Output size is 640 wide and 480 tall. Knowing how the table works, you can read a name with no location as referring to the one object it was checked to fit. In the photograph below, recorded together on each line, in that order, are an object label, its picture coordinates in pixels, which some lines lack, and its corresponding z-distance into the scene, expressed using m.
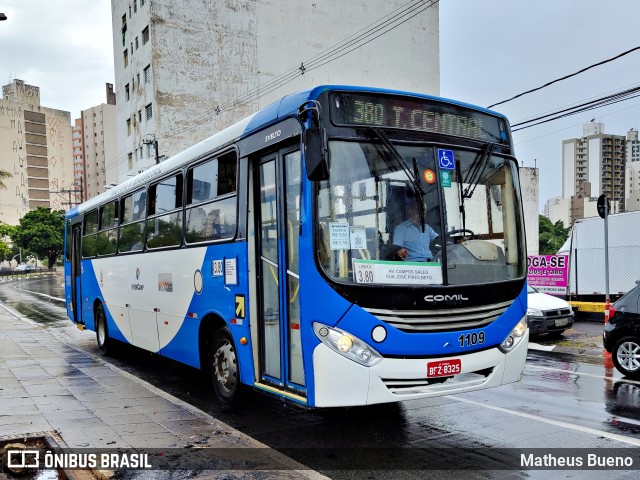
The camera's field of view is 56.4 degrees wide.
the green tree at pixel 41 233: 86.19
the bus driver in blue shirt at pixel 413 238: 5.56
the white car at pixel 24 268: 89.12
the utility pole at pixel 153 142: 40.19
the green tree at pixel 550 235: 80.19
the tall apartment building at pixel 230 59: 44.00
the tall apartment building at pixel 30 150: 125.56
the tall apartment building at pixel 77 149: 160.25
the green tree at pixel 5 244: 91.75
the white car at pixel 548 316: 13.70
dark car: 9.37
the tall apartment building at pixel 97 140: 127.56
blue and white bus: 5.37
